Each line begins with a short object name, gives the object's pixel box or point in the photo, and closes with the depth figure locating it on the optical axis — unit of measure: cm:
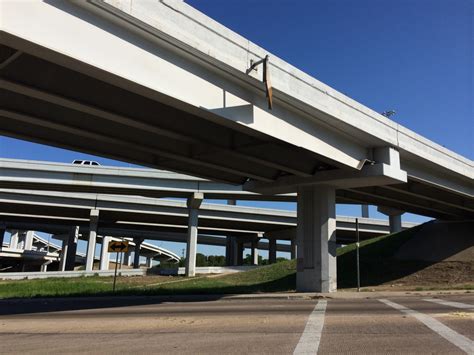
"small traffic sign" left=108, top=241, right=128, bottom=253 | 2150
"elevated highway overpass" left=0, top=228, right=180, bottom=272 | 8426
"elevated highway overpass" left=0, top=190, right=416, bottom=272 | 5247
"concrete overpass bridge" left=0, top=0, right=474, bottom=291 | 1154
